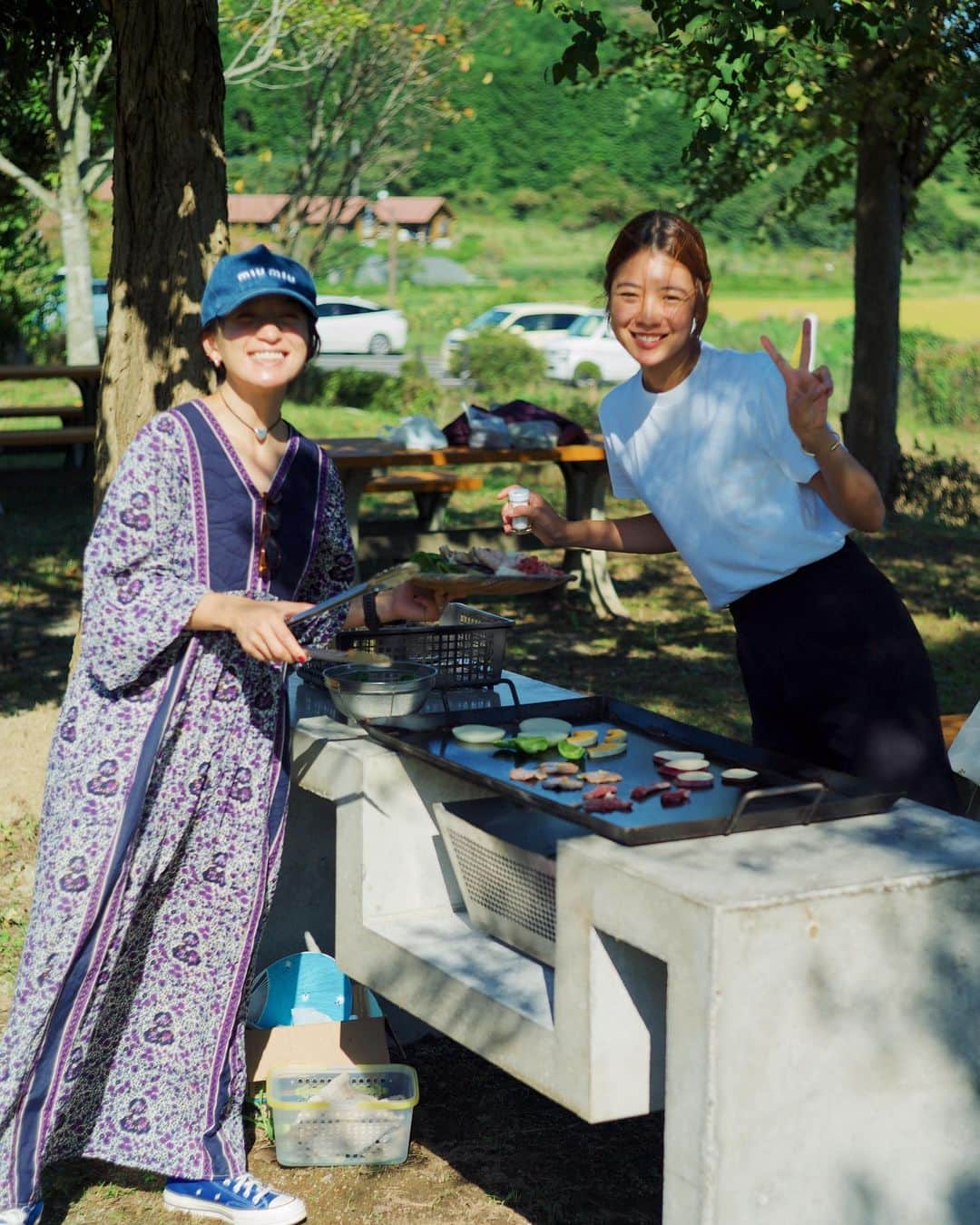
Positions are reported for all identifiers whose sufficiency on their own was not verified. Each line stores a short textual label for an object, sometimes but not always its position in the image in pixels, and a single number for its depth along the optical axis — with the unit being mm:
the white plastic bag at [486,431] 8867
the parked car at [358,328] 35531
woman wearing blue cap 2889
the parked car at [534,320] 32250
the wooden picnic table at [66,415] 11570
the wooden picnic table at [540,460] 8352
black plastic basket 3480
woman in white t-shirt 2941
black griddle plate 2586
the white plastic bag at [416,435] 8781
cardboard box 3594
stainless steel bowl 3256
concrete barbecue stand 2318
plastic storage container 3449
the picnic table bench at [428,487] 8914
